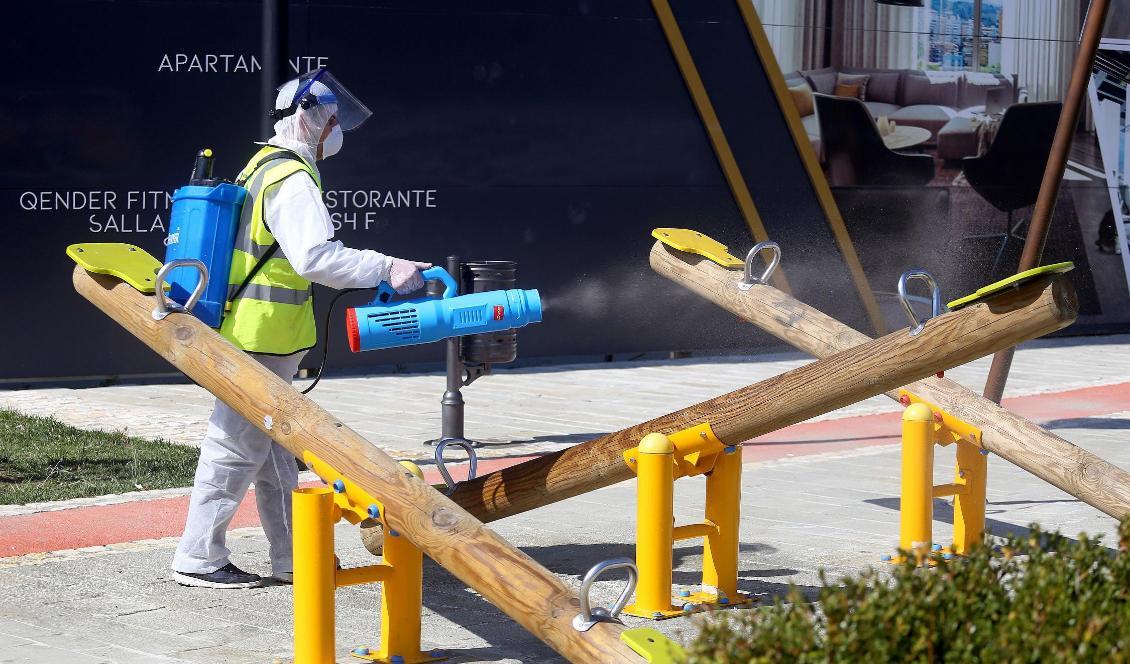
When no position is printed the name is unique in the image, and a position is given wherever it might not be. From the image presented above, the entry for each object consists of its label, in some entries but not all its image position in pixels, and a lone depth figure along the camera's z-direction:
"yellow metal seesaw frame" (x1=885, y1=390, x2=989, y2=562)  13.26
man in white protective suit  11.54
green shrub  5.97
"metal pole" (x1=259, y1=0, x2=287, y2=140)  16.69
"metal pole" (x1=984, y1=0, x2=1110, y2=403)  16.94
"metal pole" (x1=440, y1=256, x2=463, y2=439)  18.78
